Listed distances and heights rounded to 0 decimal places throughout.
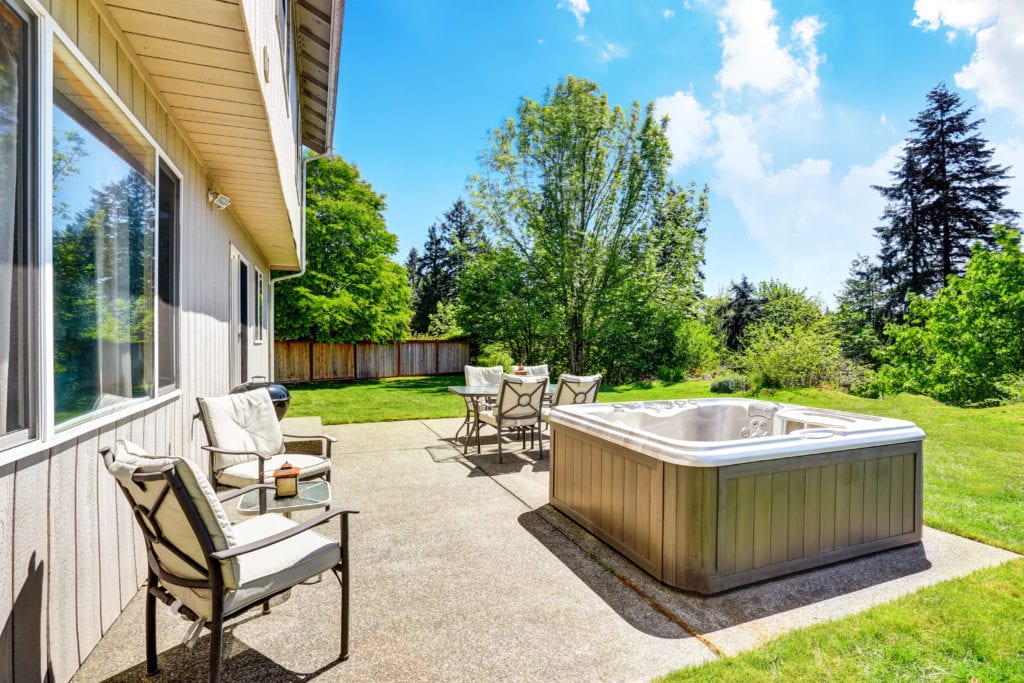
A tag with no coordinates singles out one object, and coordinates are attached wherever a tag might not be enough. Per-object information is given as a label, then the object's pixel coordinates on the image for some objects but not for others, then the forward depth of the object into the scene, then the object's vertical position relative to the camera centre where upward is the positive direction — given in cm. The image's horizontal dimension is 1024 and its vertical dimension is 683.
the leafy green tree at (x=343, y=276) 1506 +182
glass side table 271 -98
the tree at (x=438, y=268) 2845 +401
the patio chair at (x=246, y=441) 323 -81
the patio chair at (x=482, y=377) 736 -67
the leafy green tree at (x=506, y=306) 1504 +85
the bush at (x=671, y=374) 1564 -129
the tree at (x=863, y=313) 1991 +98
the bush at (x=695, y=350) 1623 -53
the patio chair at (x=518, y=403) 554 -82
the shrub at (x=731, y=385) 1207 -127
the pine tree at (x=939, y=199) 1850 +530
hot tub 266 -98
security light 443 +120
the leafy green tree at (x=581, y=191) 1473 +436
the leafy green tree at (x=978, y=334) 1131 +6
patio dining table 609 -80
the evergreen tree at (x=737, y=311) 2658 +131
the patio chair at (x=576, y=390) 570 -66
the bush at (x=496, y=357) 1593 -81
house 160 +35
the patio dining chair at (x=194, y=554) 165 -79
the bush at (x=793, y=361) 1187 -63
